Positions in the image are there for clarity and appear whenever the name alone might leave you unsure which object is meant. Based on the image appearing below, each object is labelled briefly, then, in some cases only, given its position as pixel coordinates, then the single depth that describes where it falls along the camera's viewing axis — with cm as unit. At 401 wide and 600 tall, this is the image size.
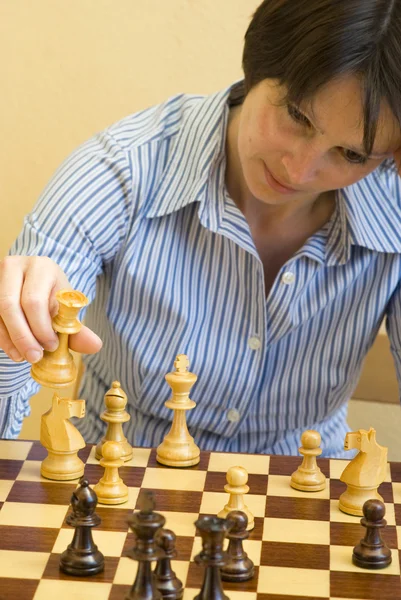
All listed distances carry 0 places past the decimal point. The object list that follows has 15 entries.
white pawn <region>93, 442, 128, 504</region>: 122
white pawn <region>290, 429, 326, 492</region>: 127
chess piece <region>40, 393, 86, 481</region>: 126
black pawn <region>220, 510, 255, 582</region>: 111
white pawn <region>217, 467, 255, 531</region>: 119
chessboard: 111
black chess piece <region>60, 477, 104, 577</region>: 111
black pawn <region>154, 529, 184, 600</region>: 108
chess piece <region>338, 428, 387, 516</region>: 123
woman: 149
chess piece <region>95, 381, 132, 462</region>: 132
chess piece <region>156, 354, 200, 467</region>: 130
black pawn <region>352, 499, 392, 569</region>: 114
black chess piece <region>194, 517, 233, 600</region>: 107
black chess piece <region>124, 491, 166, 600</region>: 107
